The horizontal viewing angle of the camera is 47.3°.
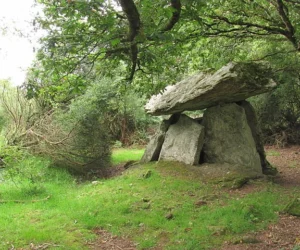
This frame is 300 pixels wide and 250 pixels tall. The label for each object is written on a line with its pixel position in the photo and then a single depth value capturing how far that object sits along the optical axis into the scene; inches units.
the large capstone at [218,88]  361.7
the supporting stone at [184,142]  410.3
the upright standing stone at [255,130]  440.1
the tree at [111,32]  173.6
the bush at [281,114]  623.2
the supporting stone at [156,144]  456.4
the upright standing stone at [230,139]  398.9
